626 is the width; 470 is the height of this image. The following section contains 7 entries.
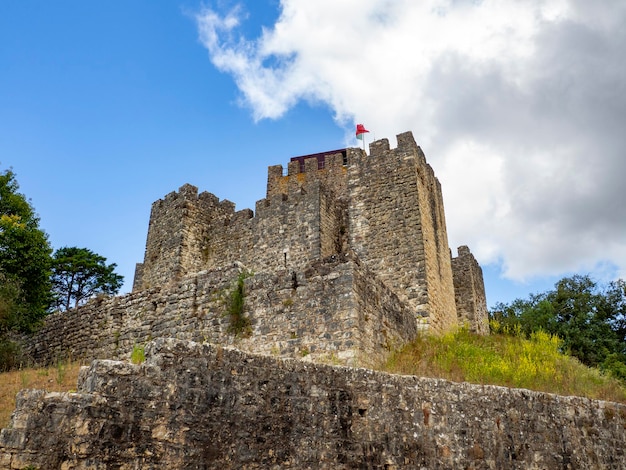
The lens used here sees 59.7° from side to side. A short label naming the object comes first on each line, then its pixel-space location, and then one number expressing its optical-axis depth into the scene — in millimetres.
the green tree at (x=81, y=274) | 35688
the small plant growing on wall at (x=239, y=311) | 10945
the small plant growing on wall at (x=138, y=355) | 8930
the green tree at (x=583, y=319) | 24922
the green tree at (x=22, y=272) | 13641
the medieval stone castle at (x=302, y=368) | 5398
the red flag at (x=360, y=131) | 26203
